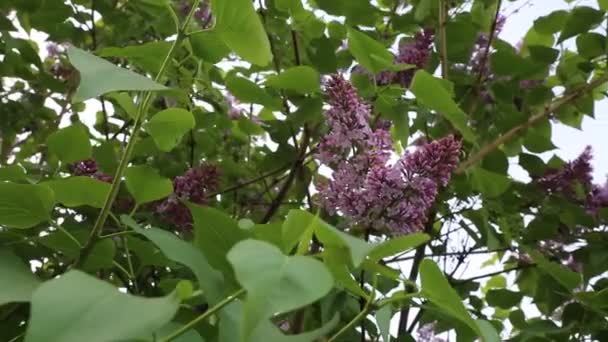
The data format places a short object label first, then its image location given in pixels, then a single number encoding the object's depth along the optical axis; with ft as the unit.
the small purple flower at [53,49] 4.78
